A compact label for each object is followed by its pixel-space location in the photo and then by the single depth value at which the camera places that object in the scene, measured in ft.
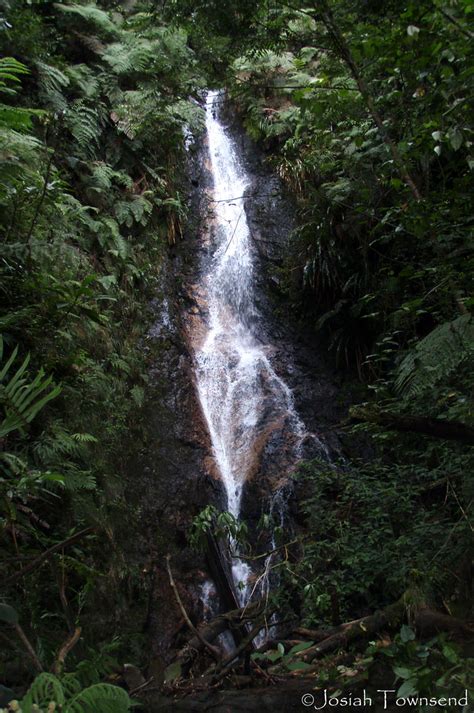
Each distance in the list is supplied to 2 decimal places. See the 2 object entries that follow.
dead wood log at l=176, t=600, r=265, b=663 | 10.03
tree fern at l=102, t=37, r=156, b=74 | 27.35
